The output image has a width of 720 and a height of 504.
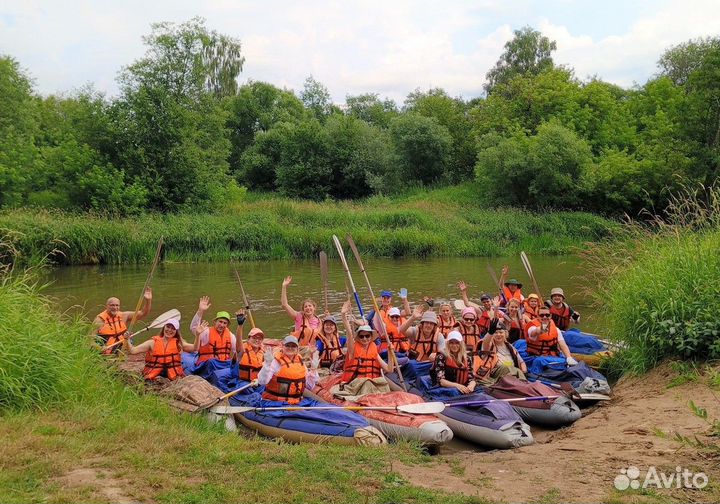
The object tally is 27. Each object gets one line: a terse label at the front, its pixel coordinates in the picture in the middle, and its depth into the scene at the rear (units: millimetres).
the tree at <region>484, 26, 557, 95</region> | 40125
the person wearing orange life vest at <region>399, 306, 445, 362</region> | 8125
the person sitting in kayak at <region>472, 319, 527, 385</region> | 7699
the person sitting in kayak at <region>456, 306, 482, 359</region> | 8500
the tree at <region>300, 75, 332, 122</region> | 47500
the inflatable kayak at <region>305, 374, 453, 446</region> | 5980
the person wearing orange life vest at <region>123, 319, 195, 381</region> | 7297
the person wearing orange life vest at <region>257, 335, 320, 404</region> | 6465
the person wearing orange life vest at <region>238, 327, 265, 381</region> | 7285
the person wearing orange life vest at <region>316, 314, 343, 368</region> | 8562
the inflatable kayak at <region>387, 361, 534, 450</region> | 6105
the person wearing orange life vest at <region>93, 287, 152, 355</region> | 8172
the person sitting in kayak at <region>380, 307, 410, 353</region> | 9023
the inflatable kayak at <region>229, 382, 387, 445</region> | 5773
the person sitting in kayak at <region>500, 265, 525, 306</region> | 11086
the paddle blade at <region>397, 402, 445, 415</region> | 6332
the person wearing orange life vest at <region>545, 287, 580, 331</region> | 9734
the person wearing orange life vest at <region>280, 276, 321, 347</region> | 8938
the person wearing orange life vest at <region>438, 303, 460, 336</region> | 8820
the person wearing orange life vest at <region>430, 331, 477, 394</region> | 7176
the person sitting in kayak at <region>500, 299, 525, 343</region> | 9586
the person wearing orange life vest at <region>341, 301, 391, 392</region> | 7141
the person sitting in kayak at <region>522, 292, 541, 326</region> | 9688
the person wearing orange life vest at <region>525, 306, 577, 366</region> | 8391
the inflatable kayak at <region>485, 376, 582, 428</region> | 6805
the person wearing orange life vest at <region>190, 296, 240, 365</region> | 8062
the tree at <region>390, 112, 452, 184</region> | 33375
